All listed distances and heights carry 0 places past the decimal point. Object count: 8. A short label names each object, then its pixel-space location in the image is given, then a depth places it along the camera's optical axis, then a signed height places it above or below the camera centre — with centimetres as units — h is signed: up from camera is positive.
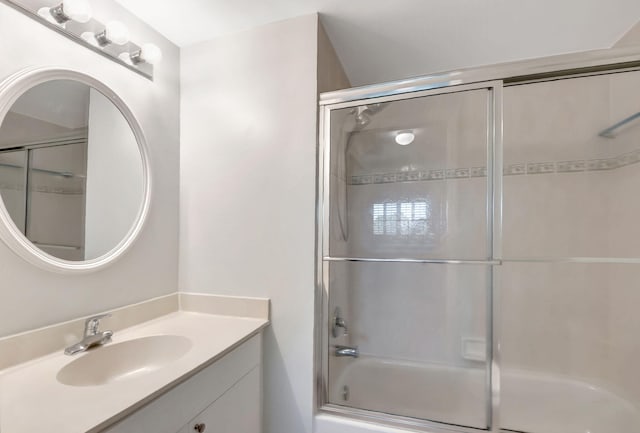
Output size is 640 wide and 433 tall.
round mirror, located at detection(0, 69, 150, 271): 95 +21
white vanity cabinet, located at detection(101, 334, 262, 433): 79 -63
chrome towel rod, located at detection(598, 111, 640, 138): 151 +59
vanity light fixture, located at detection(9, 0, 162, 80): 102 +79
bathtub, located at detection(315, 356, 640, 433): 141 -101
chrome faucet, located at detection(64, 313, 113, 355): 103 -46
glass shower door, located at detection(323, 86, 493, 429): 147 -18
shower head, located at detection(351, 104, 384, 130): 150 +63
